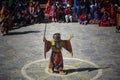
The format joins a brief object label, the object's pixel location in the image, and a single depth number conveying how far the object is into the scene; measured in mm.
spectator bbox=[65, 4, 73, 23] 20512
